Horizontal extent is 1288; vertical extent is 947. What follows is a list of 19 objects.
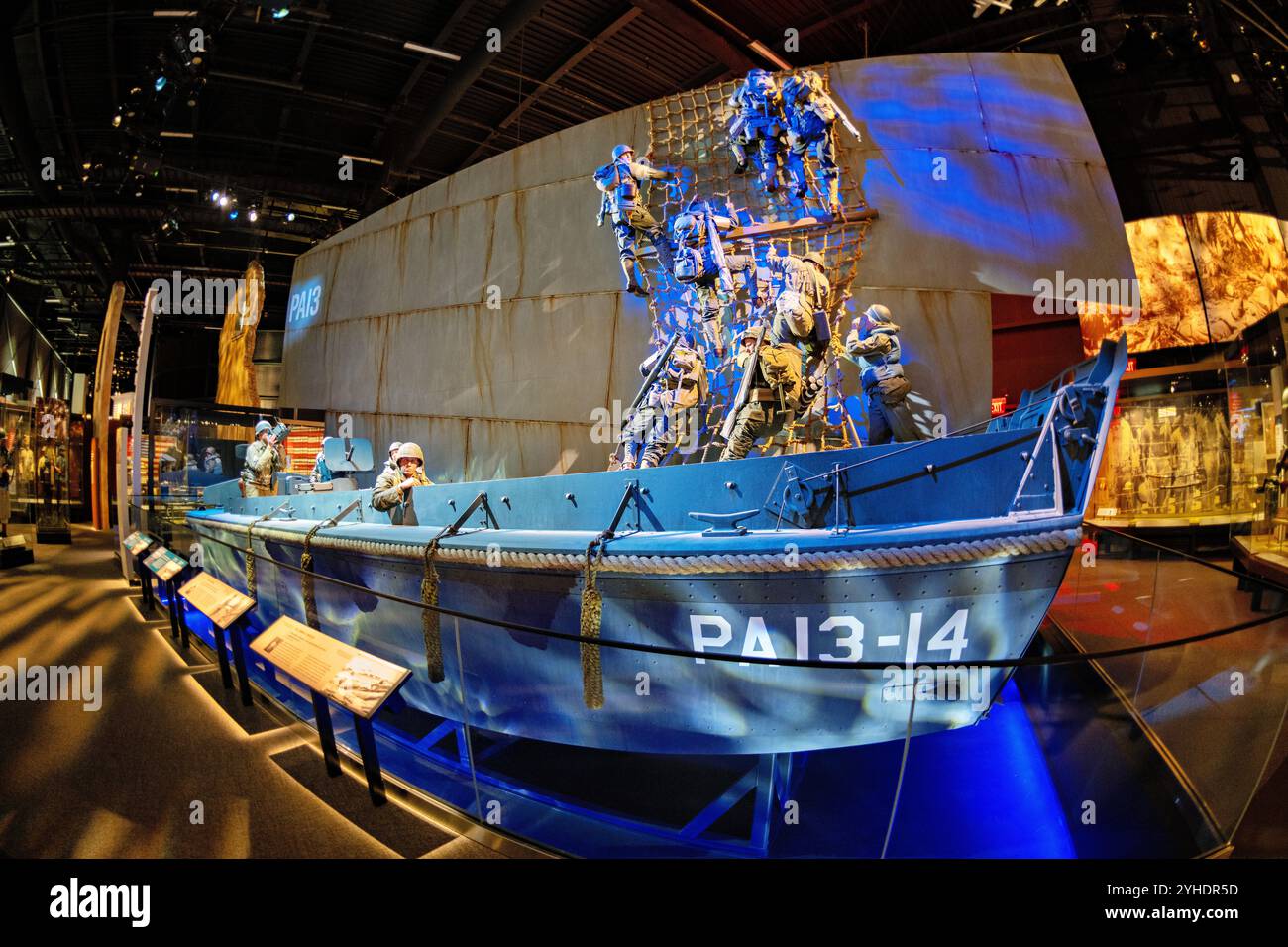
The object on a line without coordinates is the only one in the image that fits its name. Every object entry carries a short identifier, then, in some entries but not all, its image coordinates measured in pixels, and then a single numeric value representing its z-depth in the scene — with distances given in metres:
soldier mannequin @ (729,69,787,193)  4.84
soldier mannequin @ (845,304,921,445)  3.47
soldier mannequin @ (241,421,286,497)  7.21
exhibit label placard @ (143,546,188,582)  4.02
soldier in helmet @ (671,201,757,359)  4.89
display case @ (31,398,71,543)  9.14
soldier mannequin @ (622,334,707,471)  4.80
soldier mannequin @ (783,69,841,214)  4.77
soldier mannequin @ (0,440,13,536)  7.29
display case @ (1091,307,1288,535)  4.90
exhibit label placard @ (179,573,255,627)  3.03
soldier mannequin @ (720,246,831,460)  3.66
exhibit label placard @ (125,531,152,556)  5.23
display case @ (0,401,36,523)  8.25
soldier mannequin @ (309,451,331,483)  5.95
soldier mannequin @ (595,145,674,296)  5.31
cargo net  5.40
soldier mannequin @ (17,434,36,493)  8.78
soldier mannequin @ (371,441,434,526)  4.19
